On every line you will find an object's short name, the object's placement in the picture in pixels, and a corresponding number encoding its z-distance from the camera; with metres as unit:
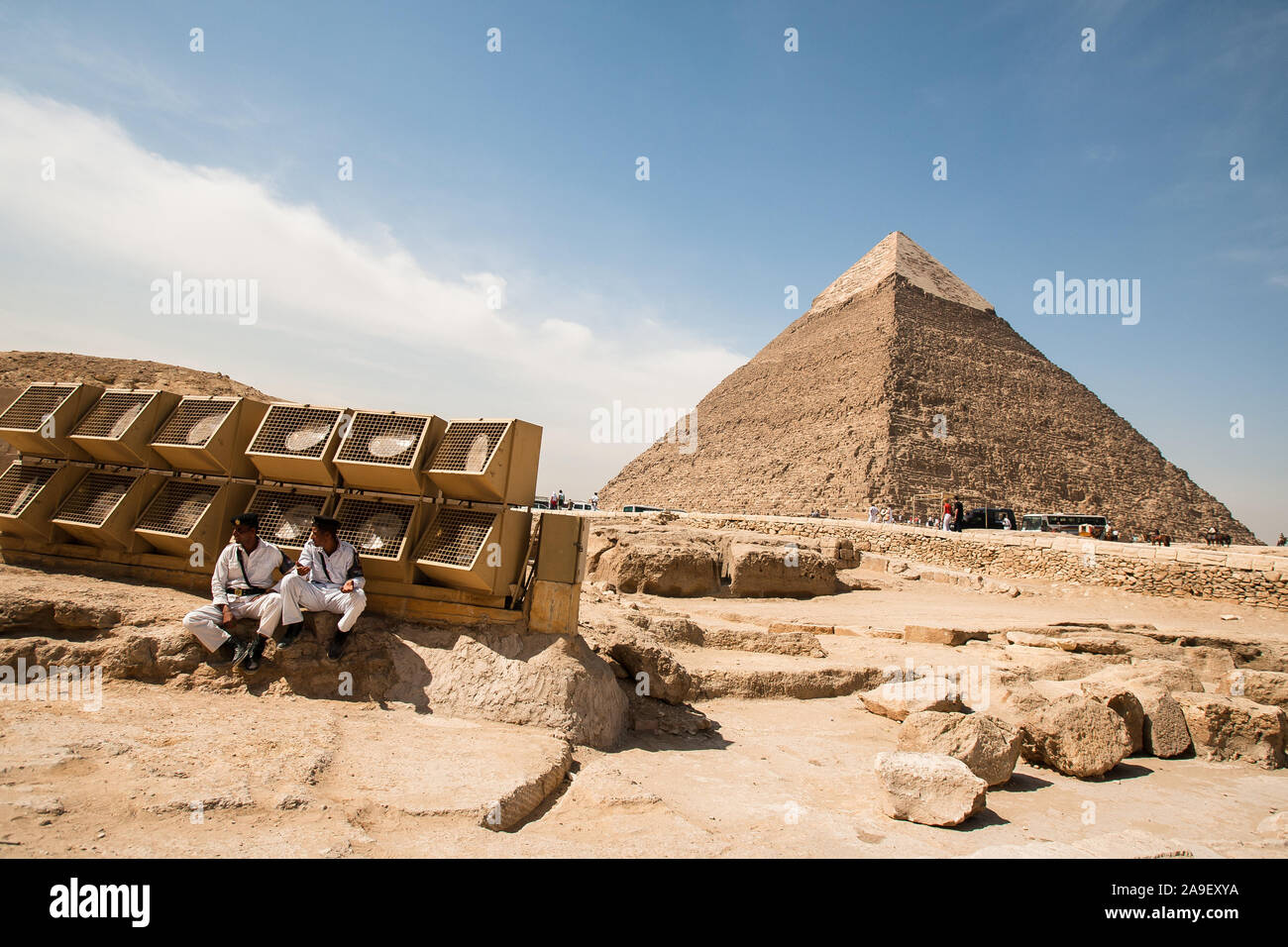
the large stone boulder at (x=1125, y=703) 5.28
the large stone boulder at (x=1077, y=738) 4.75
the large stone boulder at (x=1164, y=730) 5.42
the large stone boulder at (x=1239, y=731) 5.45
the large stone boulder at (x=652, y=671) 5.44
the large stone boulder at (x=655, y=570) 12.02
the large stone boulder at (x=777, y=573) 13.27
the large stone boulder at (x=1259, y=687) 6.91
